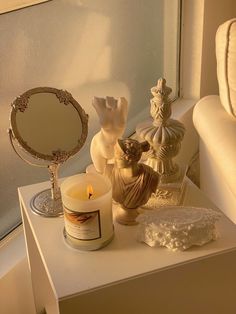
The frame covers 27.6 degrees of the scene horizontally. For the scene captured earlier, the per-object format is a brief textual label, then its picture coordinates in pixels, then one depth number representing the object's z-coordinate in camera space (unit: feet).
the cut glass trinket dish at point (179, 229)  2.86
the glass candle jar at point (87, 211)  2.75
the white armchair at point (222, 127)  3.94
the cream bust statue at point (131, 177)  2.83
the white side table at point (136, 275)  2.68
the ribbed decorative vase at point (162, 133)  3.08
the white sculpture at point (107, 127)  2.95
